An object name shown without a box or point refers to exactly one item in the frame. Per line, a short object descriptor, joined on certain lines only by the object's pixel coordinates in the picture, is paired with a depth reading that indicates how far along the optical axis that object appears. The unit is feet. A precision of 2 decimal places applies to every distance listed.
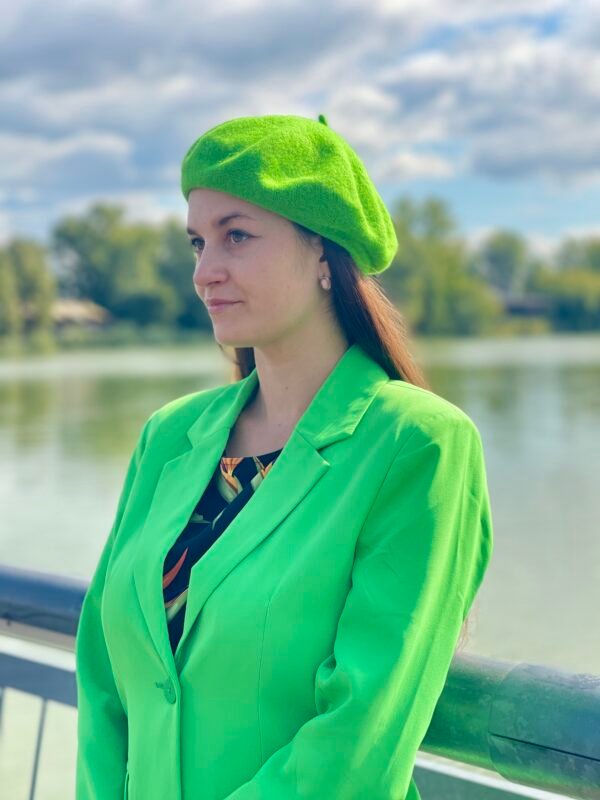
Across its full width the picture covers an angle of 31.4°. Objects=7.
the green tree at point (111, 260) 267.39
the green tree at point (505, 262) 339.71
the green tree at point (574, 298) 290.76
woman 4.67
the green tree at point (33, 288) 231.30
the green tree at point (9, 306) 217.36
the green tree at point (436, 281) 260.62
